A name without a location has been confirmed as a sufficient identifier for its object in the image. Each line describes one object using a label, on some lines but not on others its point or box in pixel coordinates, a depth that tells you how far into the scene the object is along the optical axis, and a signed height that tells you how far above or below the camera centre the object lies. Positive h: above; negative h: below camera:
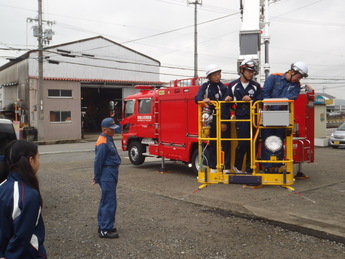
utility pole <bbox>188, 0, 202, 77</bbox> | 40.06 +7.61
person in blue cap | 6.12 -0.97
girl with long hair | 2.59 -0.61
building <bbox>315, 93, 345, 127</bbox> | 24.67 +0.80
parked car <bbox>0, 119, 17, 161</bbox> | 7.52 -0.30
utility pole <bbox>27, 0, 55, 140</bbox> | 30.62 +4.59
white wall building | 33.47 +3.64
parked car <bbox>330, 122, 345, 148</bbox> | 21.28 -1.26
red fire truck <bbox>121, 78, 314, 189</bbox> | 11.17 -0.23
